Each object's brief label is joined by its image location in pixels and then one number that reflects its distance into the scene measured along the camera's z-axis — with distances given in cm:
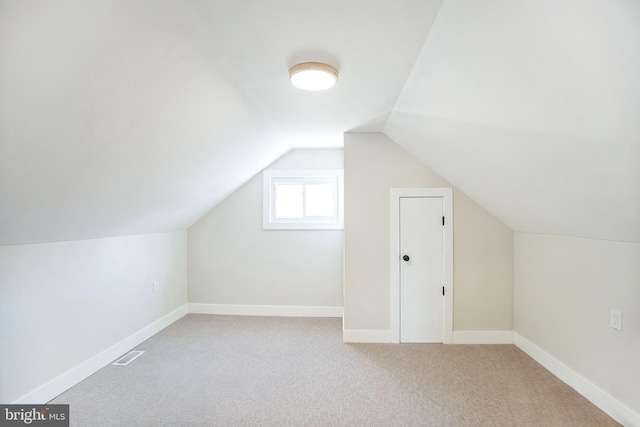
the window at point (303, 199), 467
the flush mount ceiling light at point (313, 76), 204
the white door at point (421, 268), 364
